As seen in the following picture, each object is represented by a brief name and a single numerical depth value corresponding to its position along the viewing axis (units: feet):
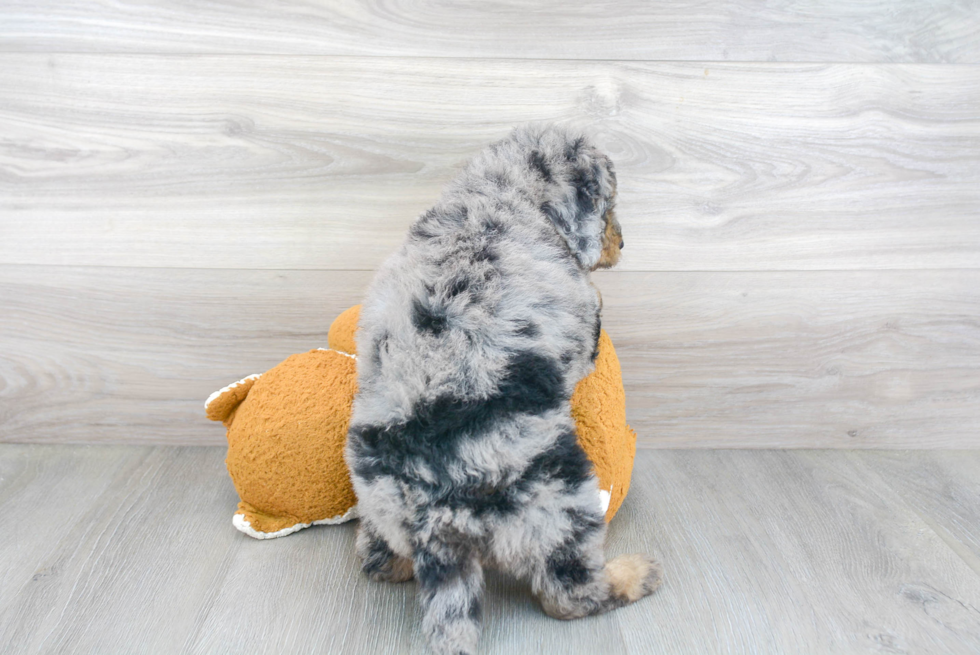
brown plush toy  3.57
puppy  2.89
